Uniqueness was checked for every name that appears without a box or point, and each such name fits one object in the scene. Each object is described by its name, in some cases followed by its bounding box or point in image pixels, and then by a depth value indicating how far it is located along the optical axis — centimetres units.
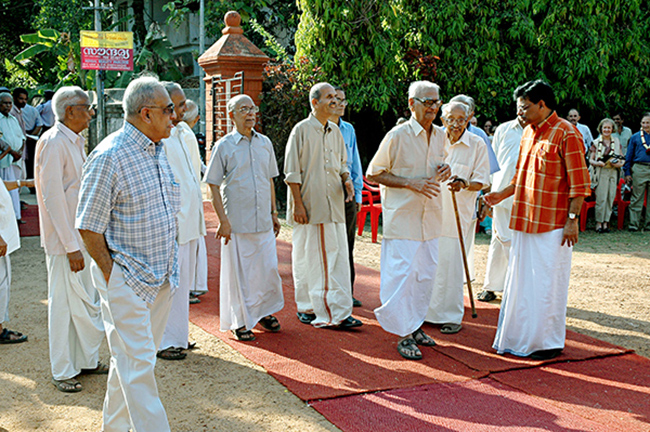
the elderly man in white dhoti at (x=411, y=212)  539
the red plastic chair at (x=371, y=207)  1077
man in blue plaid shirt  330
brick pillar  1170
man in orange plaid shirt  521
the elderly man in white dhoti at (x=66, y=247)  445
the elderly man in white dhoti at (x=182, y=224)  526
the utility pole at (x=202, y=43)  1853
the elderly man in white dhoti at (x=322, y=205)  607
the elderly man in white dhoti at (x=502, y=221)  714
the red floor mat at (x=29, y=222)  1126
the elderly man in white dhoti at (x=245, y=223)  574
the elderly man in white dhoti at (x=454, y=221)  615
